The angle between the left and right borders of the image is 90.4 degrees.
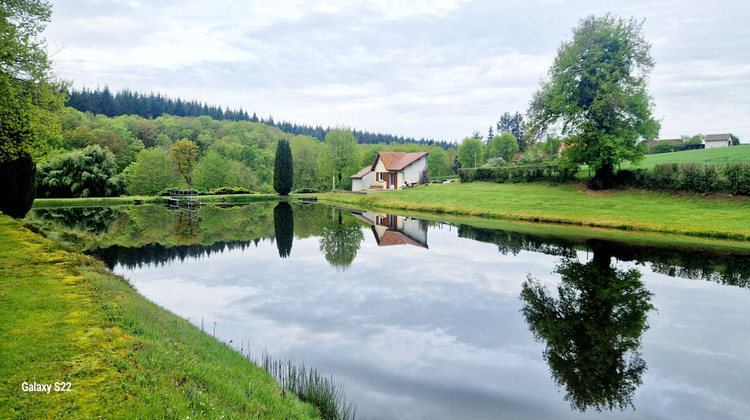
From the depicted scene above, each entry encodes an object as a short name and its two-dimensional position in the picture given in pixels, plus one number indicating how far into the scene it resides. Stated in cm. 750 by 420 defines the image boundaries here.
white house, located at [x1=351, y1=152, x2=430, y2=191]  6025
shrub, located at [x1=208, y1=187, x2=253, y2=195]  6588
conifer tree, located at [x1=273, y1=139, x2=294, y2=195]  6650
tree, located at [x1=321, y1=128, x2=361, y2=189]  6800
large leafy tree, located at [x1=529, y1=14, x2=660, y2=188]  3183
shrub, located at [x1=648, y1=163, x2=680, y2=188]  2889
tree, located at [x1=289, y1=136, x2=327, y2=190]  8006
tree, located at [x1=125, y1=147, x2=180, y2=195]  6256
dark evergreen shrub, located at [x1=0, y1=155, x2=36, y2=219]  1948
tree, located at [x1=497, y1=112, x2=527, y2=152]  11169
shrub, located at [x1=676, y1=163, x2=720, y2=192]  2669
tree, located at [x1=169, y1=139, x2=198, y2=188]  7406
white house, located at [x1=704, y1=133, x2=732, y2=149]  7231
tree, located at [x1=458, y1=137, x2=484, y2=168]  10054
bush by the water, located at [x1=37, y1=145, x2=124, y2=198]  5131
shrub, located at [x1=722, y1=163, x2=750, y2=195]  2509
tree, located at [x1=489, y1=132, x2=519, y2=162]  9106
